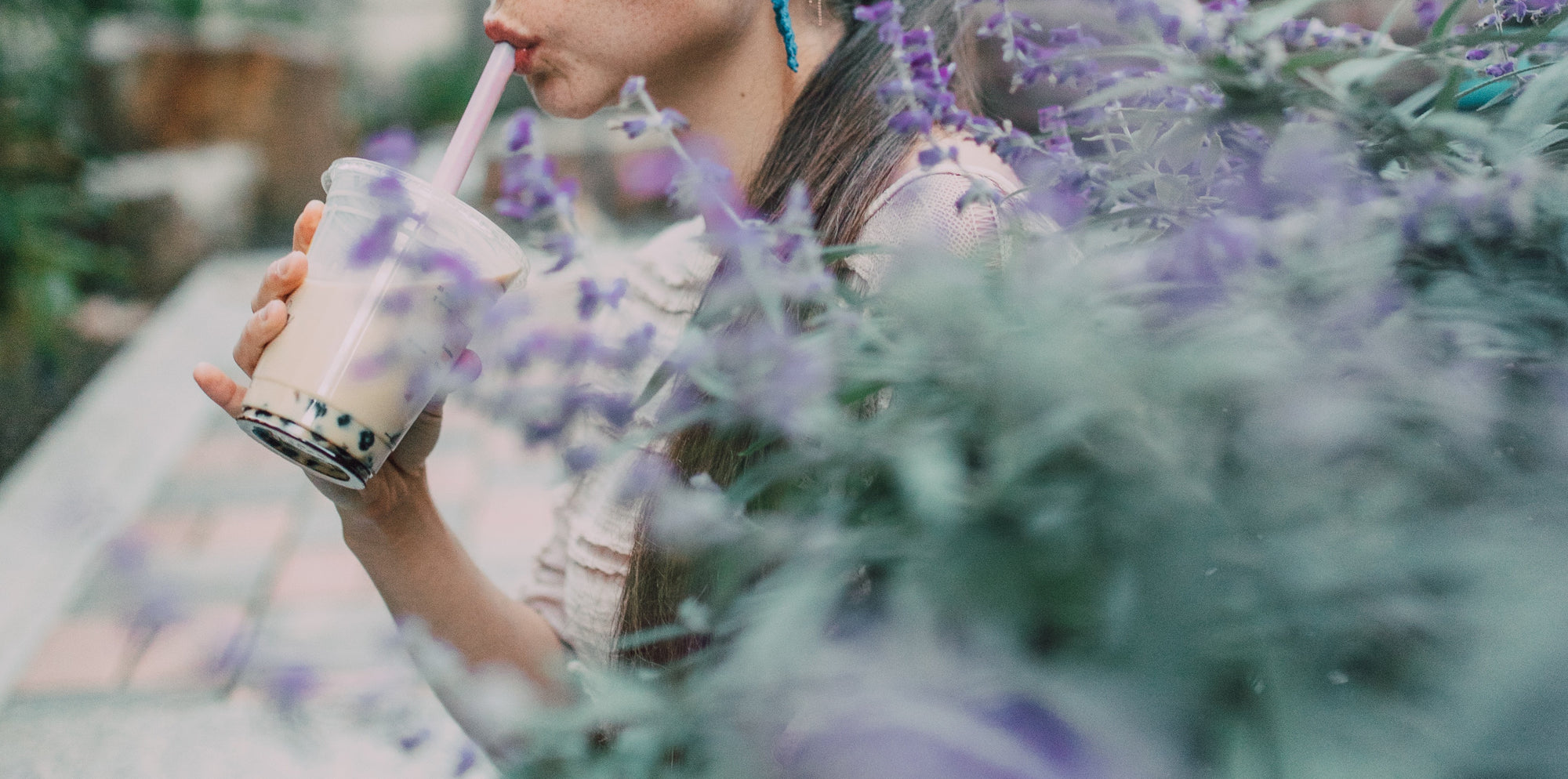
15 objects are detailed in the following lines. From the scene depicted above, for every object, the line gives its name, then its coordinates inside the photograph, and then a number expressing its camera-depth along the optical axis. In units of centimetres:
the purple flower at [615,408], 39
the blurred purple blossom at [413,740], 44
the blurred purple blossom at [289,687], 43
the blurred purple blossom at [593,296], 40
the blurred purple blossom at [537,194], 42
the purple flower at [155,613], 40
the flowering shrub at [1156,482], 28
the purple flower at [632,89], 47
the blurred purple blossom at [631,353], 38
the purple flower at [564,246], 42
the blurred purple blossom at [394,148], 52
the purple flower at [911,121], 55
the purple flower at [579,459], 39
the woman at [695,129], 95
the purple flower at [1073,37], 58
